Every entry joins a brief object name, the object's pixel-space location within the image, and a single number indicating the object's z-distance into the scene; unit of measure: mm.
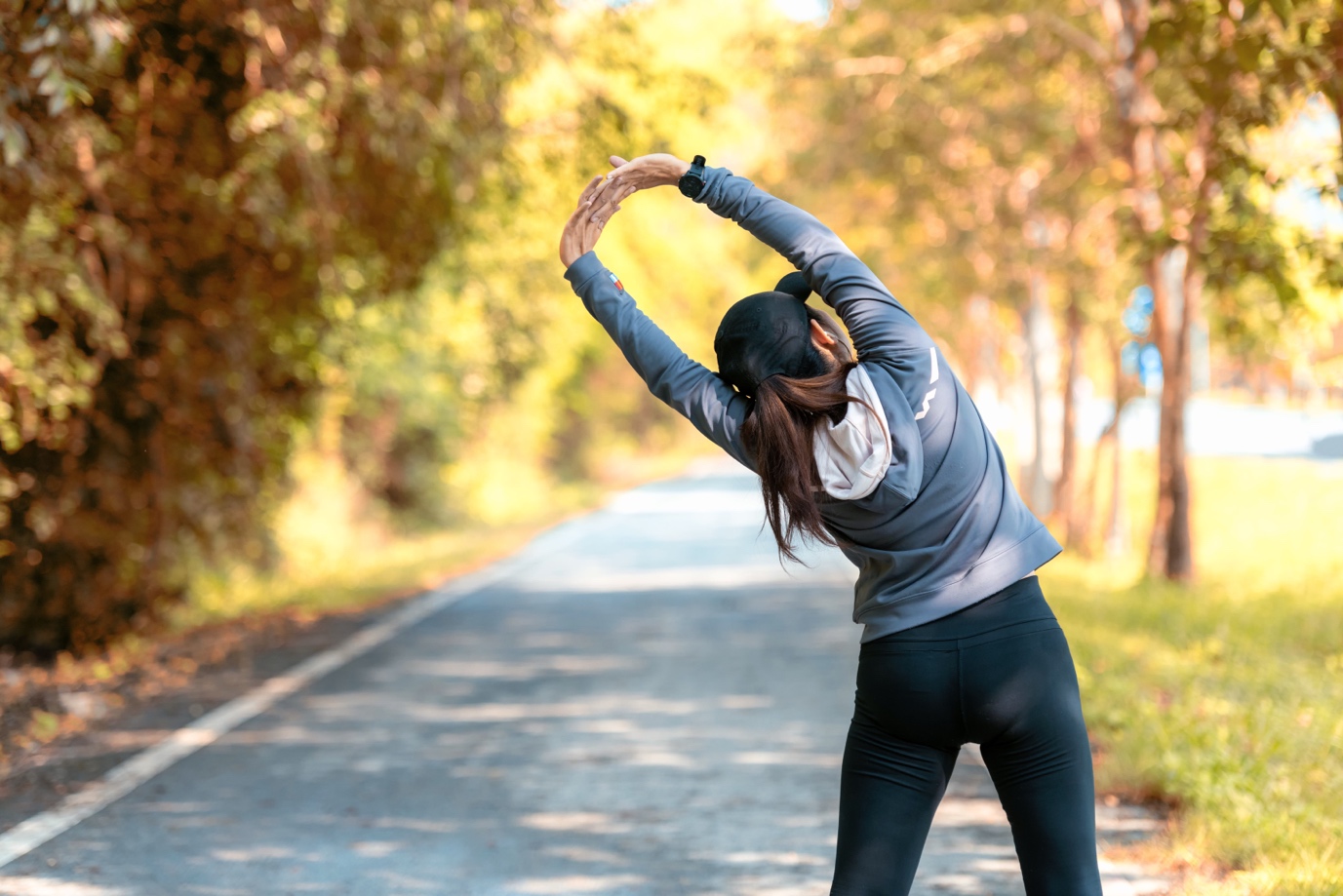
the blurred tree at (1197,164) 14531
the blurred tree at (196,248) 17734
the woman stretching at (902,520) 5578
